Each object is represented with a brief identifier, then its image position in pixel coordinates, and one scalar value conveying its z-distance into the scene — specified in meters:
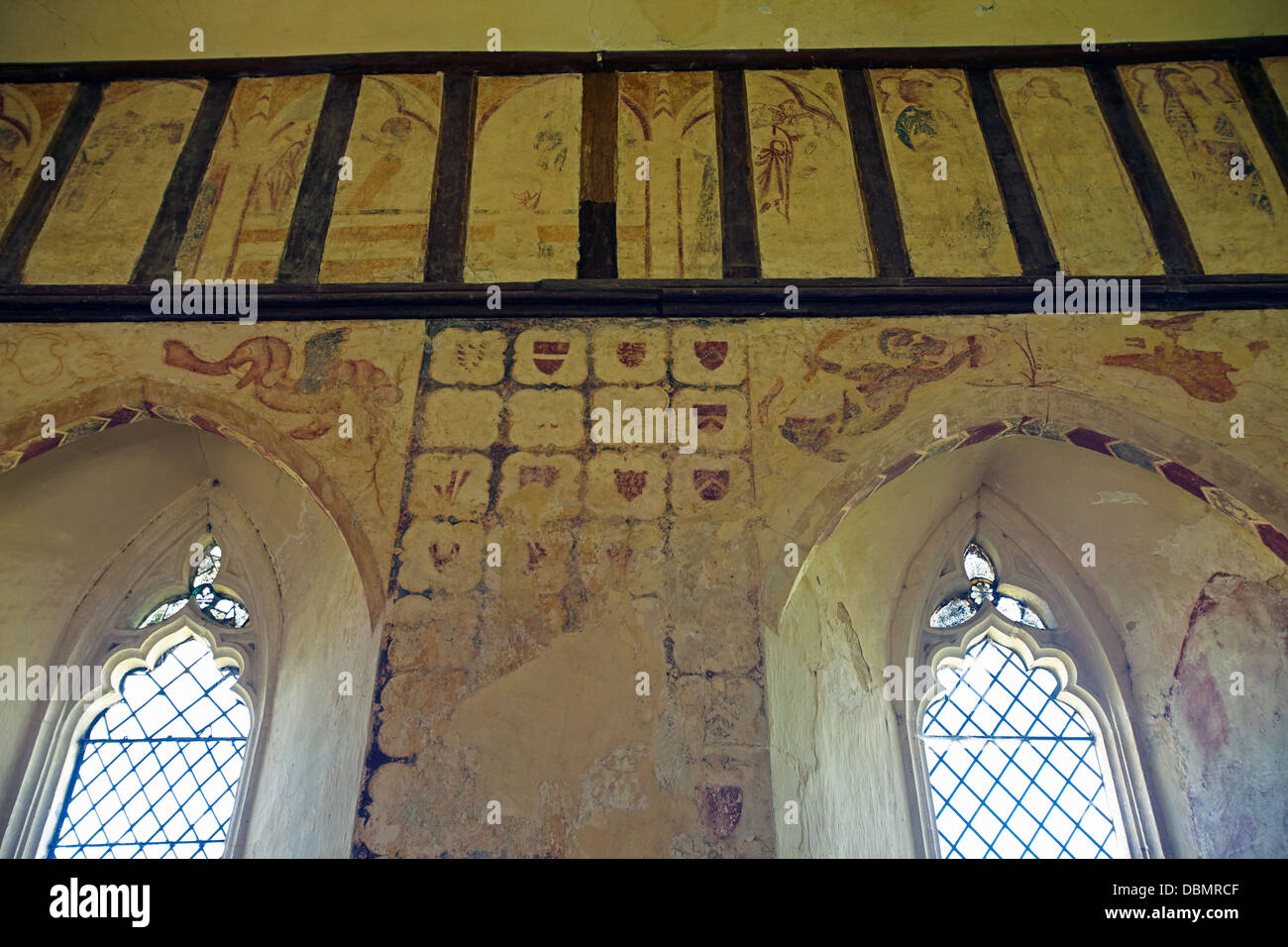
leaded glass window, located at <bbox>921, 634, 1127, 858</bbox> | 5.11
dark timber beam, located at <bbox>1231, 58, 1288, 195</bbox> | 5.87
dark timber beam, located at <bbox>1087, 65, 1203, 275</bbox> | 5.45
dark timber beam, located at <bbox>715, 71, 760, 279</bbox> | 5.50
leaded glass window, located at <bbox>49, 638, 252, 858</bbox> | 5.22
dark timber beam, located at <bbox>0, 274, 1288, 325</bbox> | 5.32
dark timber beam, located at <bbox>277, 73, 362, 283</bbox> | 5.52
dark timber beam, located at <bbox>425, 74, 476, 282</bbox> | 5.53
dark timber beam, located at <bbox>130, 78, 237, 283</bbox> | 5.54
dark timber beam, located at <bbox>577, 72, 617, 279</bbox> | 5.52
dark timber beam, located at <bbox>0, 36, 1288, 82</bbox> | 6.29
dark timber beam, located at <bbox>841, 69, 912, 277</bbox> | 5.51
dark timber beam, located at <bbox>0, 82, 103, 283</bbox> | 5.54
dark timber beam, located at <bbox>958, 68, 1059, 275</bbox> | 5.48
